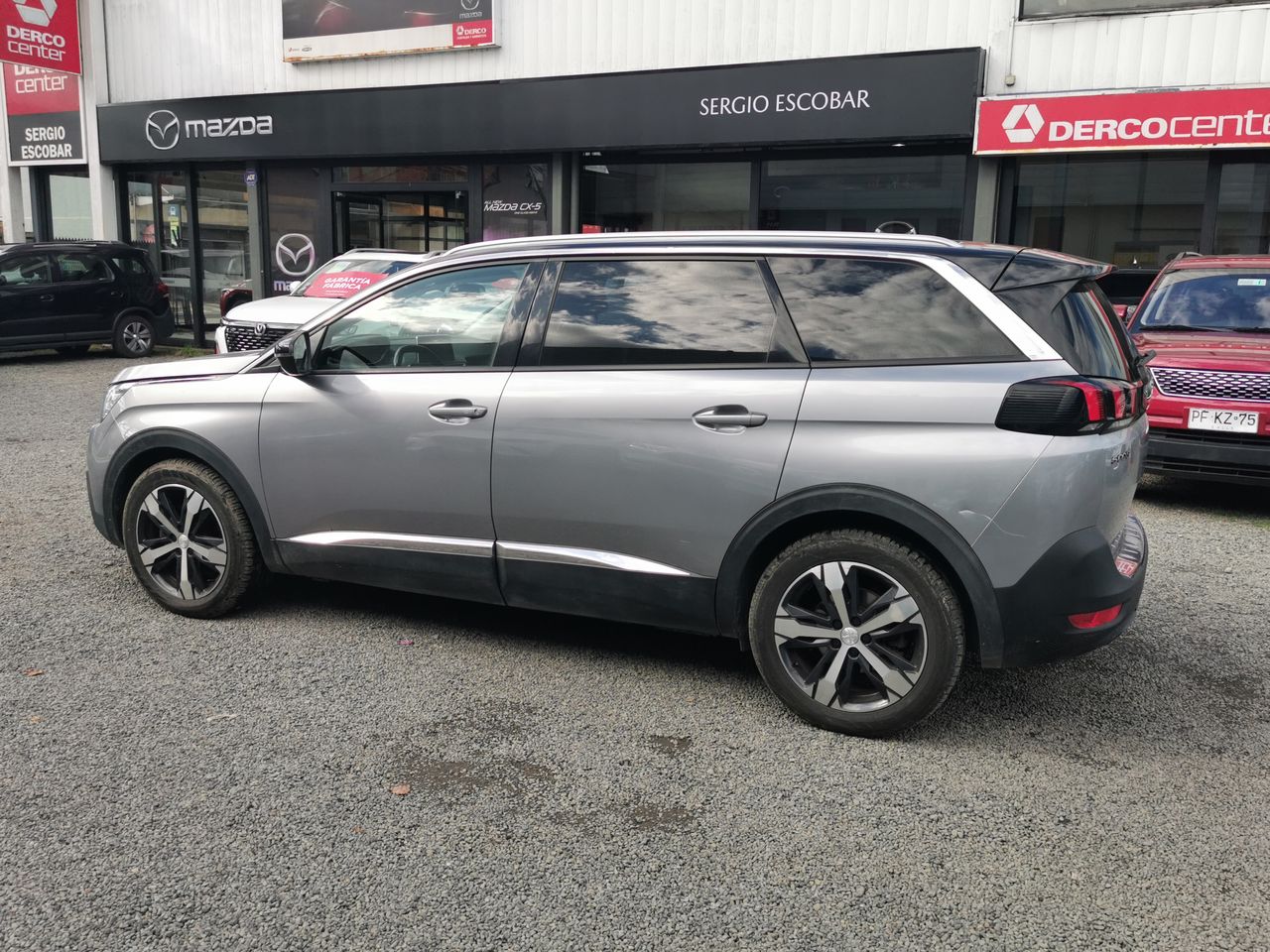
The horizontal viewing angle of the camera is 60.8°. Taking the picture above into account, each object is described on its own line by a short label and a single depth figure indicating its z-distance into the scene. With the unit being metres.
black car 15.73
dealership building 11.59
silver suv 3.53
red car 7.10
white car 11.04
